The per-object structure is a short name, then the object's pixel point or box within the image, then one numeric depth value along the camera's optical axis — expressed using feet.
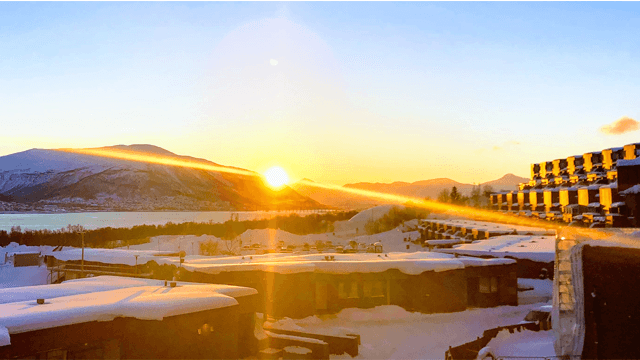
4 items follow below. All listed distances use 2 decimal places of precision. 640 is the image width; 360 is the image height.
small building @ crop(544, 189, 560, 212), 214.69
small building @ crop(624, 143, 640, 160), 177.88
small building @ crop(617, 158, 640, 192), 153.07
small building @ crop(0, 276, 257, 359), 38.17
